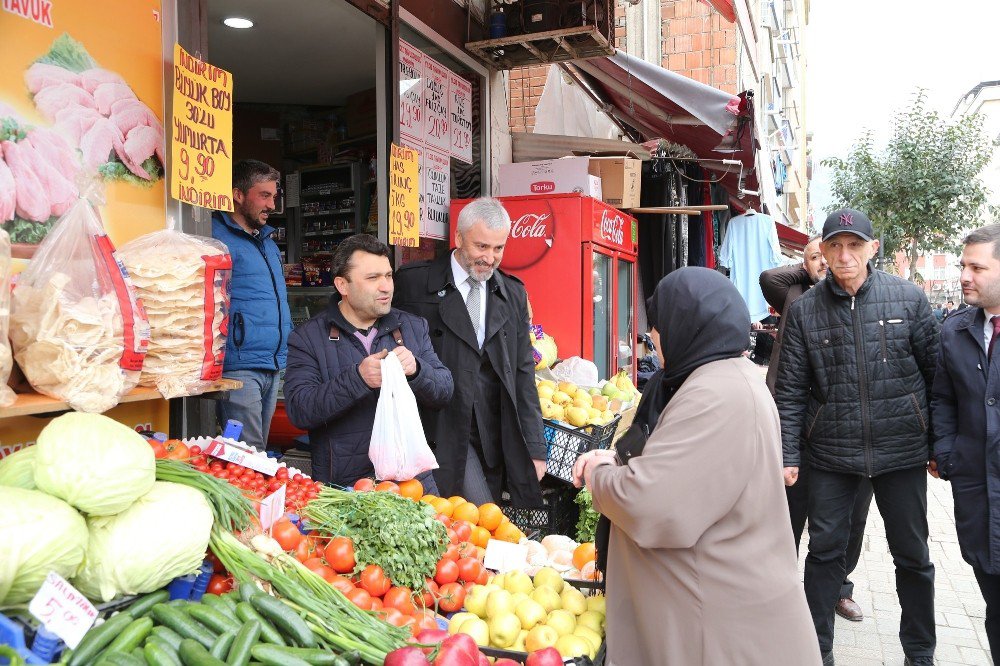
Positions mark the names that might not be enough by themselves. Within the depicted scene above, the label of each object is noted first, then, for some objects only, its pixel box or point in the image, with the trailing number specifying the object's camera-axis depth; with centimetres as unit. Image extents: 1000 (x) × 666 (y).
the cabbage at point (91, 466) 185
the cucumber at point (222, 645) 174
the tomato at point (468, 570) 287
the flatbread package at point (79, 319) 230
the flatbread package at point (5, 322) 217
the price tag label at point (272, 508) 255
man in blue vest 427
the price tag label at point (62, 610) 160
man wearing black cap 383
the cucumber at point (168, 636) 174
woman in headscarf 213
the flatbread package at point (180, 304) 273
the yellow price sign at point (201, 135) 304
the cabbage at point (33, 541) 167
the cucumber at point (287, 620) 189
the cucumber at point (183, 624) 180
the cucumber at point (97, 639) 164
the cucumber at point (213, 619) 185
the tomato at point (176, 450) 255
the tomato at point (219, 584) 221
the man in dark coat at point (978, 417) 334
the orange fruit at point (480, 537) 326
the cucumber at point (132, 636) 168
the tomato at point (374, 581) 250
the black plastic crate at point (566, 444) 434
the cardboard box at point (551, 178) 661
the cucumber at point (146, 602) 186
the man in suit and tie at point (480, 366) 405
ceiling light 639
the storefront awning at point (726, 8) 647
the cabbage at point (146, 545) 186
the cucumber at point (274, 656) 173
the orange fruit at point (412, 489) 322
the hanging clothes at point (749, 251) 985
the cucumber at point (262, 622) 185
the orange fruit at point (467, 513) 334
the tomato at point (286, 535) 252
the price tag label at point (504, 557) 310
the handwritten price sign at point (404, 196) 485
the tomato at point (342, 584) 239
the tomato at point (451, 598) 270
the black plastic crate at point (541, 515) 425
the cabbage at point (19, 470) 192
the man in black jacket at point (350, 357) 338
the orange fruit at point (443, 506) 330
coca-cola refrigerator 630
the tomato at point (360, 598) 235
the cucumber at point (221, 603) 192
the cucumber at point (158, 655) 165
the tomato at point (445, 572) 278
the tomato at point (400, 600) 246
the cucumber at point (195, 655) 166
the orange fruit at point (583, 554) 318
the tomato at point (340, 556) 256
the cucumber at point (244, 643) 169
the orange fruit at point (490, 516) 340
